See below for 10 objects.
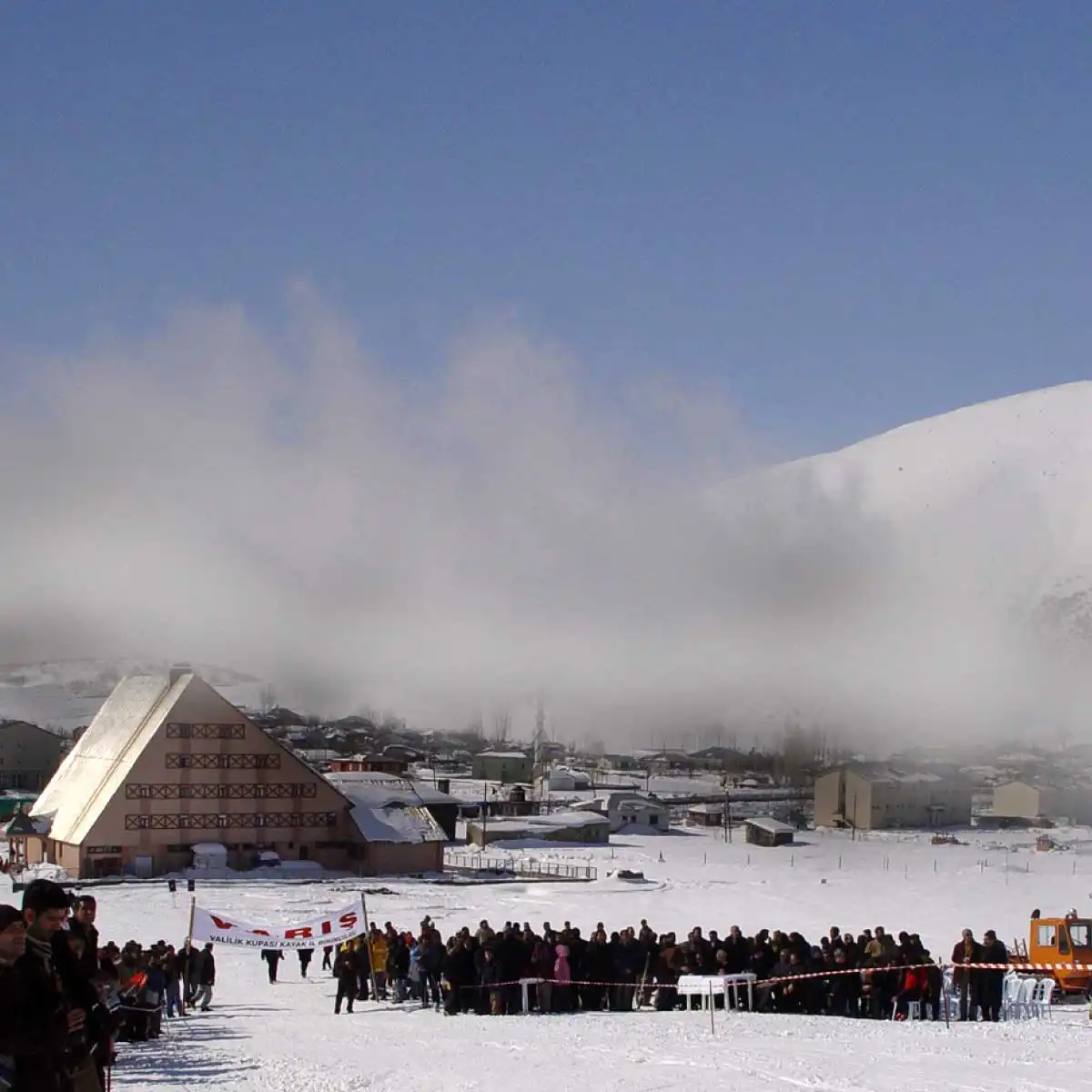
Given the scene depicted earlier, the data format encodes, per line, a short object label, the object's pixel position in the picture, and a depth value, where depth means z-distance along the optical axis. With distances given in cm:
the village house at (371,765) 10700
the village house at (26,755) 12925
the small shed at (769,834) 8656
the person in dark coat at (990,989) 2097
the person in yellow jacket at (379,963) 2448
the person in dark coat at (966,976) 2091
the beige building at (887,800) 10619
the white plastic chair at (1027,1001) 2194
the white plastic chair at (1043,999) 2215
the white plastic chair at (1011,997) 2183
